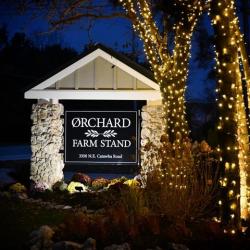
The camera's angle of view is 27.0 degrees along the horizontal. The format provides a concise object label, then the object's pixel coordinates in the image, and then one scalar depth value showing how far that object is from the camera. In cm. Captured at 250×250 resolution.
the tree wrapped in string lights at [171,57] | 1113
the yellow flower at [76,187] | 1216
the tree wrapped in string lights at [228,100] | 725
